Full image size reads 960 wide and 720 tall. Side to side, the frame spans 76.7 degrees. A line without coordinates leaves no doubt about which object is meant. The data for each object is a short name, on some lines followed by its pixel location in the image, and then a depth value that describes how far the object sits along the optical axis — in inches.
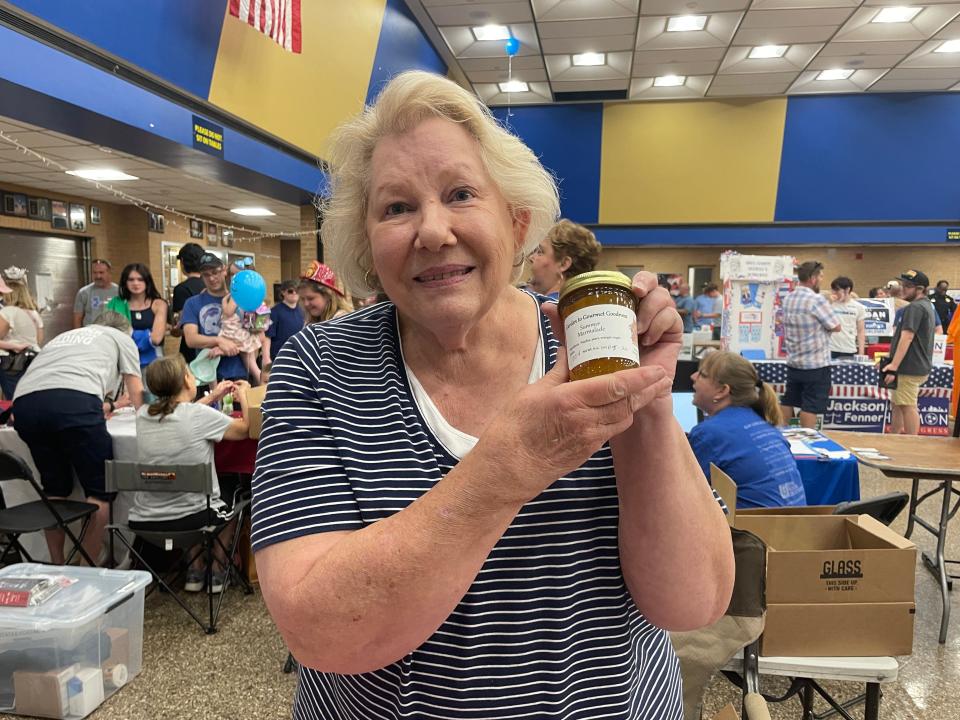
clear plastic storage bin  88.3
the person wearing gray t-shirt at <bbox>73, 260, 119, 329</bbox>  257.8
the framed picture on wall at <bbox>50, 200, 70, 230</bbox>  374.9
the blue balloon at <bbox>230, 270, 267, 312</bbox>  186.4
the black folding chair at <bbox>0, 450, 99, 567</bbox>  109.2
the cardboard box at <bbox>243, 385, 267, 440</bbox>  121.9
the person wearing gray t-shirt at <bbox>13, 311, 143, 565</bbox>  119.6
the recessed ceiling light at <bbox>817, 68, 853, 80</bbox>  394.9
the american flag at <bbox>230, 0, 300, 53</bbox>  177.6
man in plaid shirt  224.1
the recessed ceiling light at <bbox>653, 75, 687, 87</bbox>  406.6
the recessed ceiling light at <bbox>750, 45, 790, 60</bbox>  354.5
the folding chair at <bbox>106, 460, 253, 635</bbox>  110.0
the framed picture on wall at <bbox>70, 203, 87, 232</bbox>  390.3
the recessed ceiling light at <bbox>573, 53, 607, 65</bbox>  369.1
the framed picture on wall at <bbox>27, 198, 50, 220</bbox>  358.6
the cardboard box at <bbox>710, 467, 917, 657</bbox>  70.4
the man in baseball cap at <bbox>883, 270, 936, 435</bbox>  228.7
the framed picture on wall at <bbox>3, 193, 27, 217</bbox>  346.0
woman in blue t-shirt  98.3
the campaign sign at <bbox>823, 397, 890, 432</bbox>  255.0
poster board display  278.4
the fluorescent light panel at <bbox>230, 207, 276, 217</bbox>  443.5
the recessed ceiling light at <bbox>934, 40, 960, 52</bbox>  350.0
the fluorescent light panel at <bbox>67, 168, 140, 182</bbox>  314.9
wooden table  109.3
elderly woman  24.8
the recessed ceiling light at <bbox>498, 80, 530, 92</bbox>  423.3
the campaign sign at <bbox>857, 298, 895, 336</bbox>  317.4
